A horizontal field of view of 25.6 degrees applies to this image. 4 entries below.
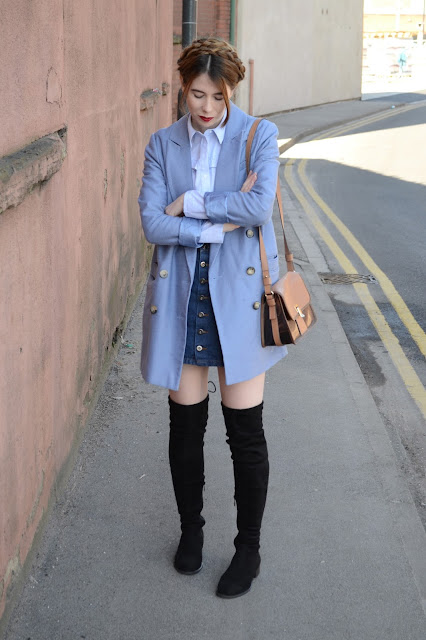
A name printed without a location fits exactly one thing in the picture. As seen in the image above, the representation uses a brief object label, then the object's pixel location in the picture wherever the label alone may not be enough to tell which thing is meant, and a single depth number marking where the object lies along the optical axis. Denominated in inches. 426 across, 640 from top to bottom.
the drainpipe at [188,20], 388.2
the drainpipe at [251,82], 982.1
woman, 120.9
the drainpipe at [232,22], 849.5
